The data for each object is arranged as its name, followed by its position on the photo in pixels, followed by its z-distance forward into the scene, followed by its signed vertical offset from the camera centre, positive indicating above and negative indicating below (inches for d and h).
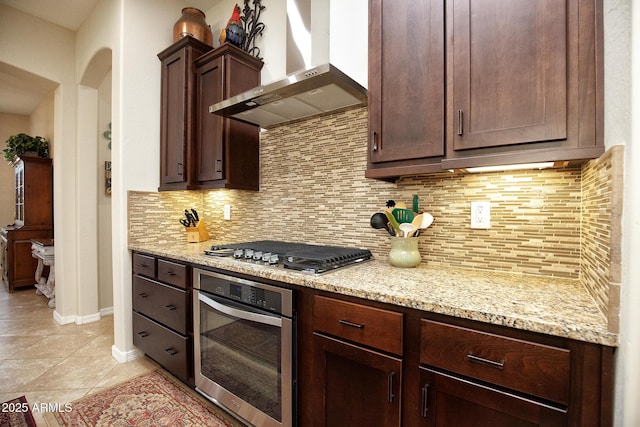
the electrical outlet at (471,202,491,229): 53.6 -1.3
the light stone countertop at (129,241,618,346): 29.8 -11.7
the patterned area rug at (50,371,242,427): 63.6 -47.4
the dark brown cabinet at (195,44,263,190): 83.7 +23.3
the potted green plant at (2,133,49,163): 163.0 +35.2
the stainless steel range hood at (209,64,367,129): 56.2 +24.9
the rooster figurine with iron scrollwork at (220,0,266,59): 86.4 +56.1
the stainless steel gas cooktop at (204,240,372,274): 53.1 -9.9
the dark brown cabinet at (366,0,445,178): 47.3 +21.1
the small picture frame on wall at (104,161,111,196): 133.7 +13.1
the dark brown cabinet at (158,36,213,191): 91.3 +32.1
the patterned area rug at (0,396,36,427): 62.5 -47.1
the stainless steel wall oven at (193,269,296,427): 50.8 -28.2
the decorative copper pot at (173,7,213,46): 92.0 +58.6
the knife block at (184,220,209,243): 99.4 -8.9
